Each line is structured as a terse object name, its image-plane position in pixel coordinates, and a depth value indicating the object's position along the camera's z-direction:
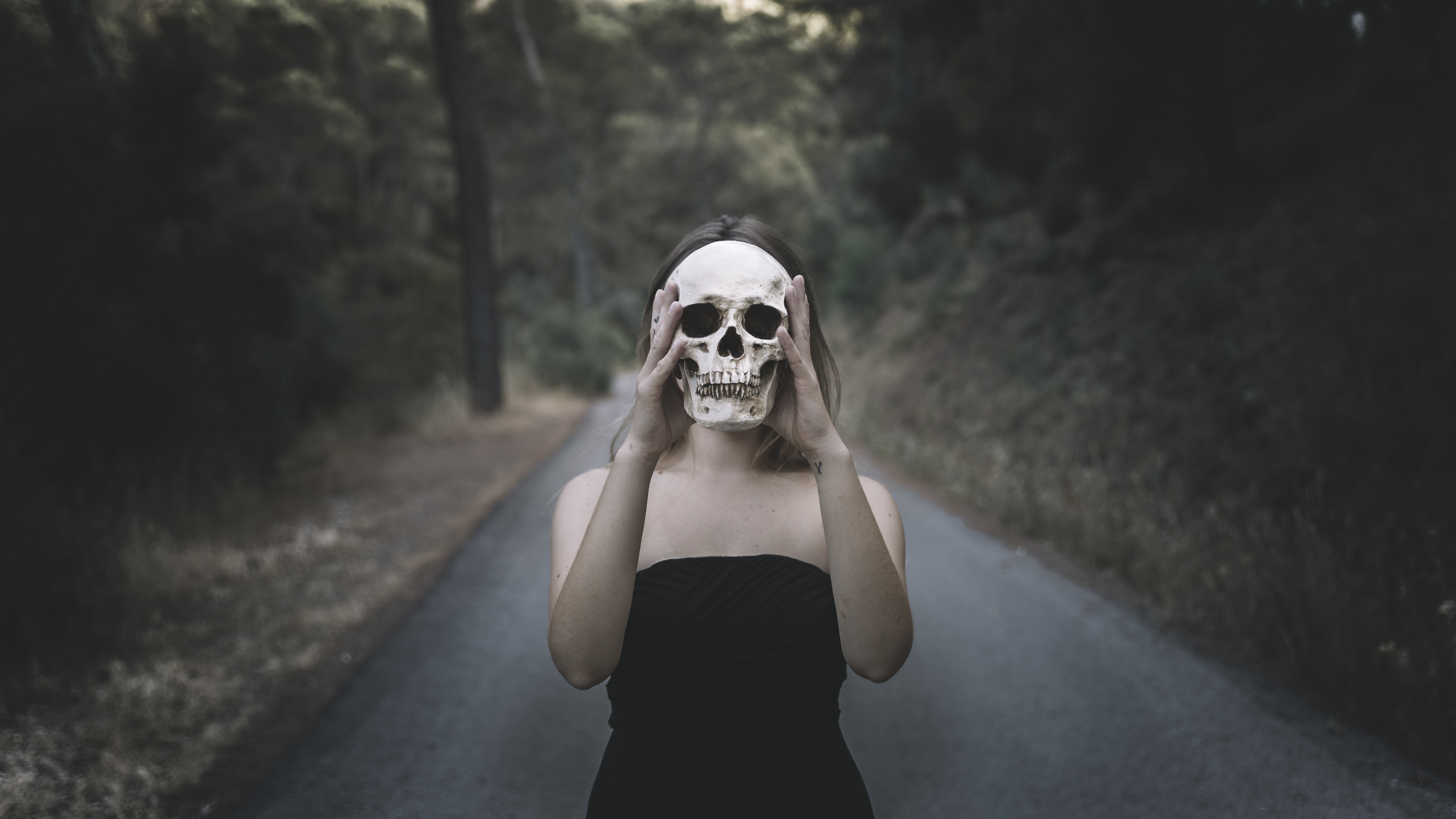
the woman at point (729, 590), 1.73
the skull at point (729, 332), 1.85
